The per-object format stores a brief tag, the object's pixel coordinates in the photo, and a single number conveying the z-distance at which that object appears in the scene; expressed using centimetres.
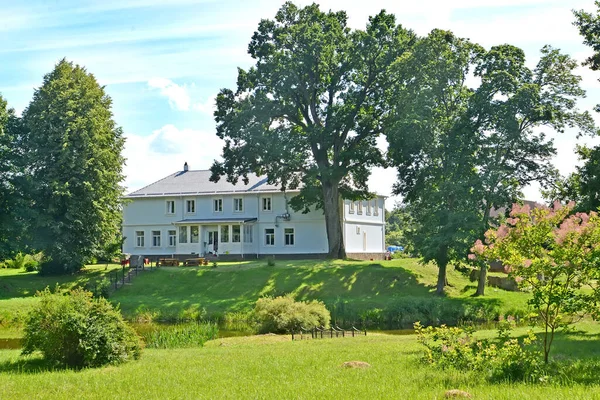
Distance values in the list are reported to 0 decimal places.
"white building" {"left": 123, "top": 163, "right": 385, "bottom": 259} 5384
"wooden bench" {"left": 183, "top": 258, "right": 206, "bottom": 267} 4555
